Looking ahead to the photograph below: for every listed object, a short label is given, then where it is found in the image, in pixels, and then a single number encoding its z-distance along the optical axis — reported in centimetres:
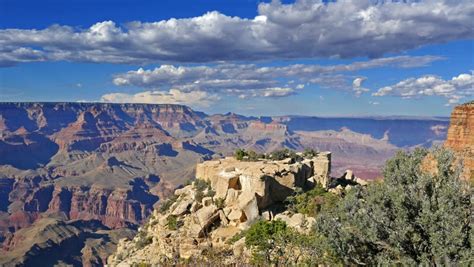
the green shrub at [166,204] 5236
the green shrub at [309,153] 6000
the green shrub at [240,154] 5672
